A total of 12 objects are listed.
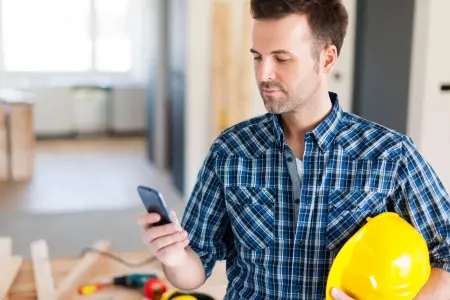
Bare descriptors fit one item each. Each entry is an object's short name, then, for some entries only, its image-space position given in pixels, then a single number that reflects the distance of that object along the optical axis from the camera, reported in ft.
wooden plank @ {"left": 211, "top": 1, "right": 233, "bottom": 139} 13.92
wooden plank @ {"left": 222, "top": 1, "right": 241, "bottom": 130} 13.93
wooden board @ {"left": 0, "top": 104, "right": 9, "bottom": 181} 17.83
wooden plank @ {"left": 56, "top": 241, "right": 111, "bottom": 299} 5.62
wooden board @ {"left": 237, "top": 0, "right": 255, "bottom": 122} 13.93
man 3.83
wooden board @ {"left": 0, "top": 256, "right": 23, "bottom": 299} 5.55
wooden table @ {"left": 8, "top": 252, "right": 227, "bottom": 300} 5.59
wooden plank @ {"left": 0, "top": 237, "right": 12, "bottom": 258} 6.63
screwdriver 5.64
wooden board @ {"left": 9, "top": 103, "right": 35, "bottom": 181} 17.94
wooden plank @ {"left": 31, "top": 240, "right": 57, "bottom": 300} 5.51
